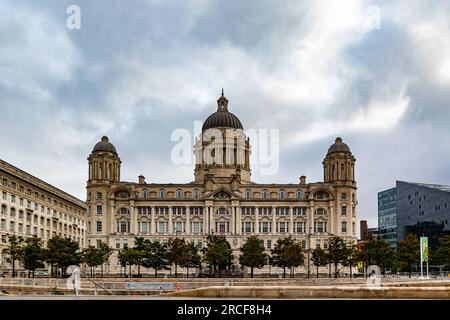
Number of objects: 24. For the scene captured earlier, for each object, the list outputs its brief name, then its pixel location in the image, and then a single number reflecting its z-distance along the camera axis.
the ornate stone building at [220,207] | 129.62
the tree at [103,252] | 102.84
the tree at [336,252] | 104.62
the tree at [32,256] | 87.19
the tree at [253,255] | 104.81
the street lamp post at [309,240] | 130.45
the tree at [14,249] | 87.69
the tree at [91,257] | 100.56
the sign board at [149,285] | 49.44
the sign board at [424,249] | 82.31
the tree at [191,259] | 101.81
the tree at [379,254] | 101.12
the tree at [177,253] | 99.81
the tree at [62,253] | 90.00
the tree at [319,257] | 108.50
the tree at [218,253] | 103.19
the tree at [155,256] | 101.62
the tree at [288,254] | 102.94
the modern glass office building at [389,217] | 189.54
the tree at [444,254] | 104.12
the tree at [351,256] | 104.88
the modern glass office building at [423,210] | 143.25
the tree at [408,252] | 105.22
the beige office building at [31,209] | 96.94
